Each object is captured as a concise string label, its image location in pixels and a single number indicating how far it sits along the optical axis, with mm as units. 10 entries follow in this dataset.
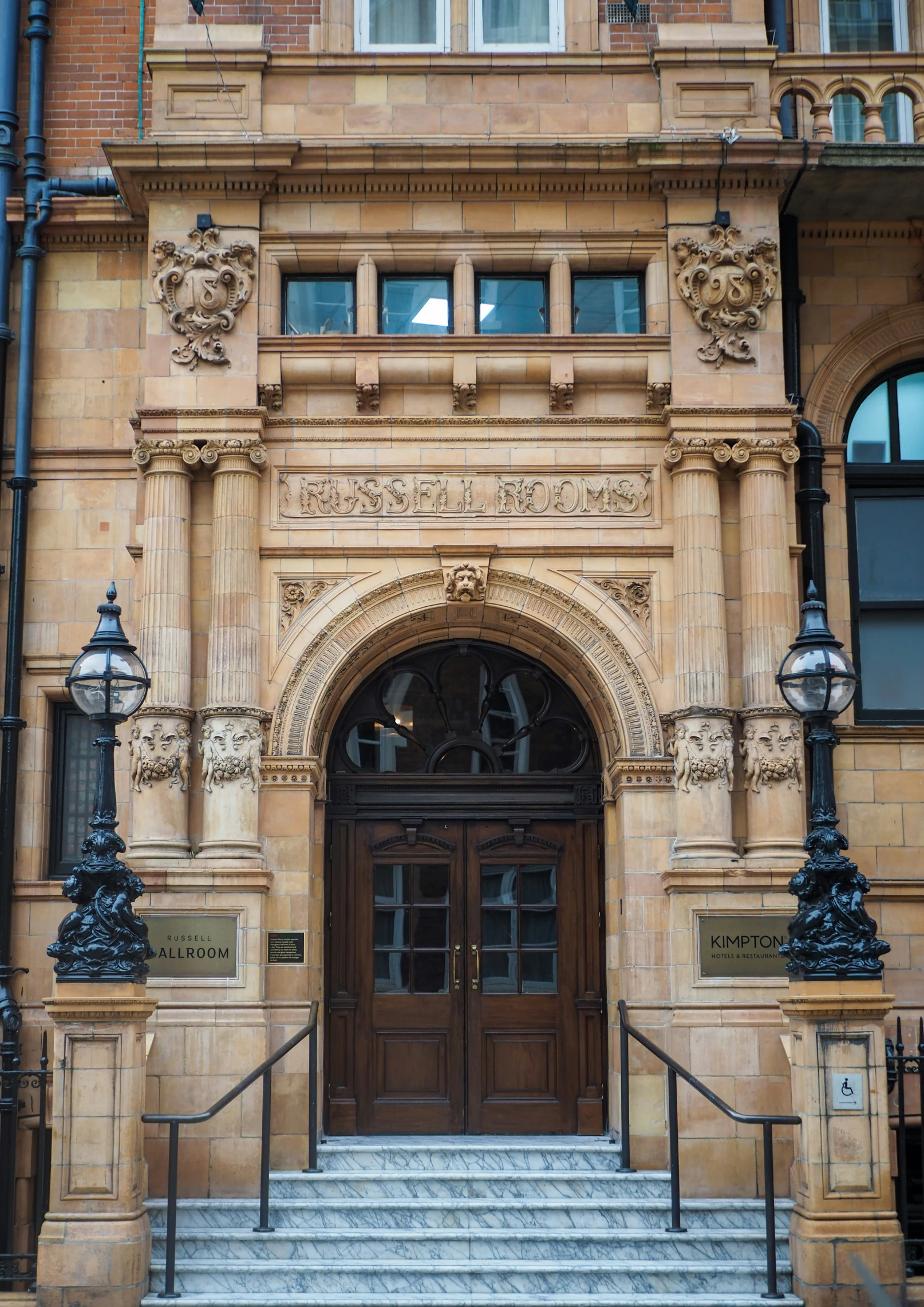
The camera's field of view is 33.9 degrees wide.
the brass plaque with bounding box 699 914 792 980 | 12172
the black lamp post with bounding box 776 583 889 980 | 10477
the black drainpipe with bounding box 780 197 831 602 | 13773
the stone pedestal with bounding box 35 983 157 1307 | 10148
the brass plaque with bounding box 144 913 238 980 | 12195
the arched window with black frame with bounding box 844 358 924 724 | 14094
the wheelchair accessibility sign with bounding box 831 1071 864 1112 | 10352
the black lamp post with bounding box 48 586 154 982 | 10578
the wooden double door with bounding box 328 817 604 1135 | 13234
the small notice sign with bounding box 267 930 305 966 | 12484
